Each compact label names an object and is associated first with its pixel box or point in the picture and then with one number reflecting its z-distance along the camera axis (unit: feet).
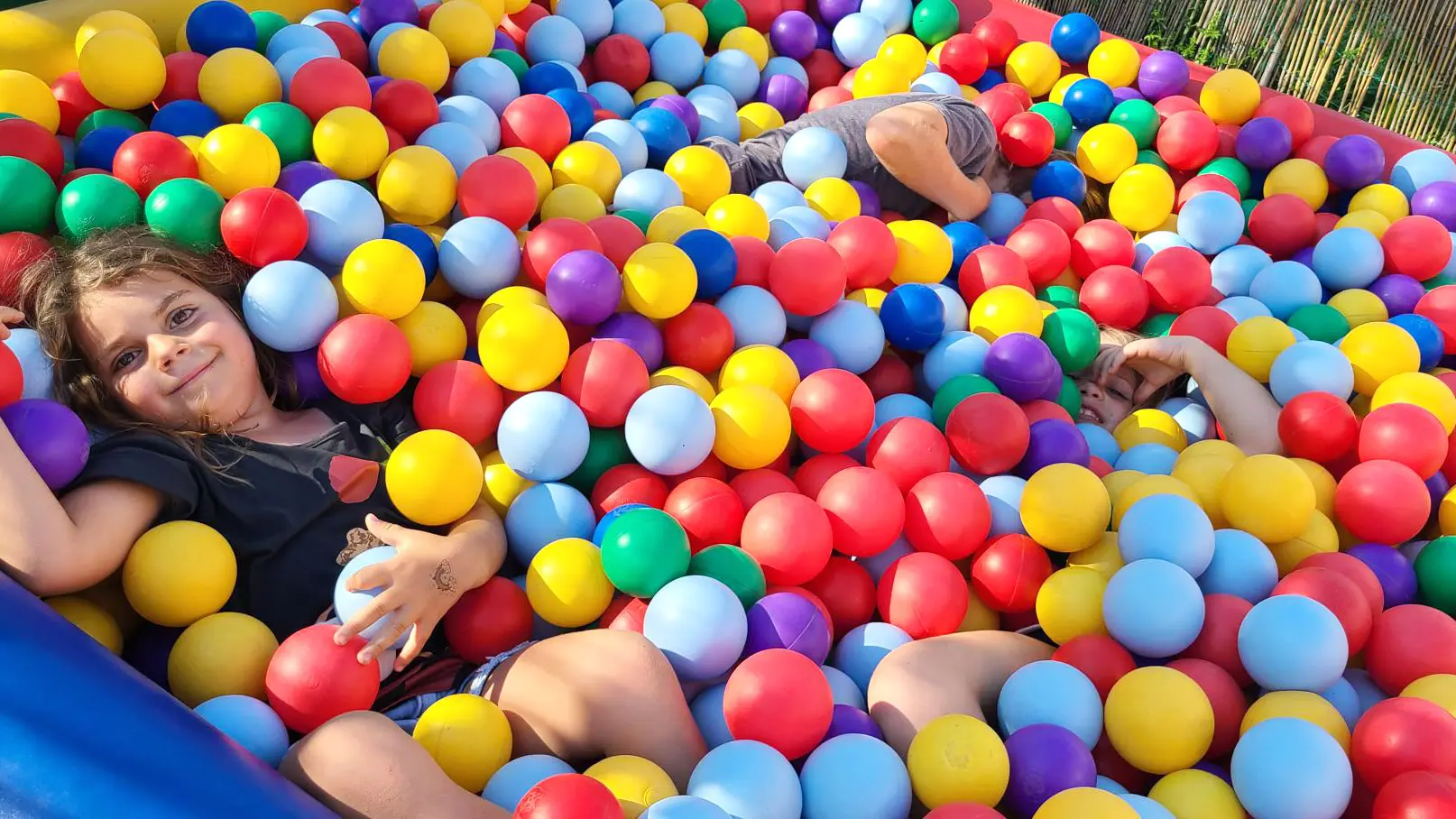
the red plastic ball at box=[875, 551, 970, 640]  5.50
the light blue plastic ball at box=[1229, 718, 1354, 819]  4.28
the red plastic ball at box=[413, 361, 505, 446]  5.90
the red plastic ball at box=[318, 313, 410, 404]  5.70
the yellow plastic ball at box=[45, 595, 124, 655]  4.75
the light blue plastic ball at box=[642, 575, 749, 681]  4.94
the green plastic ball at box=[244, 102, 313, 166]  6.74
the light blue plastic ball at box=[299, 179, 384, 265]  6.24
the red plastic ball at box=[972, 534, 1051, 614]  5.65
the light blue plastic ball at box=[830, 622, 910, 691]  5.40
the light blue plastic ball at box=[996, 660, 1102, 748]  4.78
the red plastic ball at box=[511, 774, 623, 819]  3.60
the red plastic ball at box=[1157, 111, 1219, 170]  8.85
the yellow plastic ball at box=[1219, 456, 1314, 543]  5.64
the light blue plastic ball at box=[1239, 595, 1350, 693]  4.80
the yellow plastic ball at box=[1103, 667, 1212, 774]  4.66
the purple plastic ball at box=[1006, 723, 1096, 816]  4.43
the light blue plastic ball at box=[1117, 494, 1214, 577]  5.35
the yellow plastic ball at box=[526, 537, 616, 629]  5.27
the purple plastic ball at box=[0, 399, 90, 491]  4.66
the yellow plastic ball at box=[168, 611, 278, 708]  4.71
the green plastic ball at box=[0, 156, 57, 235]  5.82
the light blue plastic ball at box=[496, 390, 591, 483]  5.68
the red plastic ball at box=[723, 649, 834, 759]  4.56
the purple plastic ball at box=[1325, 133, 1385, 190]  8.52
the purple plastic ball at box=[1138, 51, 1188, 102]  9.42
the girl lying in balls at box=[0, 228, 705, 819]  4.65
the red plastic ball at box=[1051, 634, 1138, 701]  5.05
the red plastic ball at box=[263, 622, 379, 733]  4.54
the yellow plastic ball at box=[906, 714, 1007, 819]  4.38
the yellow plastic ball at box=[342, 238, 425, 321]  5.94
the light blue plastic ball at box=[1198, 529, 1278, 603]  5.45
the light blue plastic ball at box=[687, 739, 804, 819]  4.17
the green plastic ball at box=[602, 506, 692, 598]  5.14
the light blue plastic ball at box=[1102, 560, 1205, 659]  5.06
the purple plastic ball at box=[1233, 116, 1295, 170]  8.70
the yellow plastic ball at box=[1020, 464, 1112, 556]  5.65
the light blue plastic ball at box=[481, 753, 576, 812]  4.29
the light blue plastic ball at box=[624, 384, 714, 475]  5.75
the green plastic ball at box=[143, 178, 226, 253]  5.87
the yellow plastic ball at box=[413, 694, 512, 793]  4.46
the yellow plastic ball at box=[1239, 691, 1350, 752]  4.69
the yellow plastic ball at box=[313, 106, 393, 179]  6.71
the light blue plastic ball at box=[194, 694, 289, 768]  4.30
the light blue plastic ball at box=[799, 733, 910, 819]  4.37
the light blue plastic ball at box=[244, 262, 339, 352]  5.74
